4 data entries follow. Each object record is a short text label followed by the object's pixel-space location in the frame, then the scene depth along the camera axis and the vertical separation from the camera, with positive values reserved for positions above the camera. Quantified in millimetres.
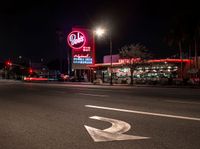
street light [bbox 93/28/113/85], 44097 +7454
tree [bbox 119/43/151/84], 46594 +3974
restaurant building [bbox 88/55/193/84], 46594 +1600
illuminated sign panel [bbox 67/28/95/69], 62375 +6763
